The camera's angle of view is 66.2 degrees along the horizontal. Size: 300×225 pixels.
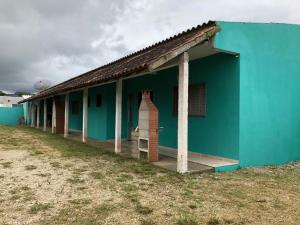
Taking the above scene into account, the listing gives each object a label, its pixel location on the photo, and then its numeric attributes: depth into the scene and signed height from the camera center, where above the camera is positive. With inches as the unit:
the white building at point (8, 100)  1572.8 +81.7
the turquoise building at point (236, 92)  217.7 +22.8
